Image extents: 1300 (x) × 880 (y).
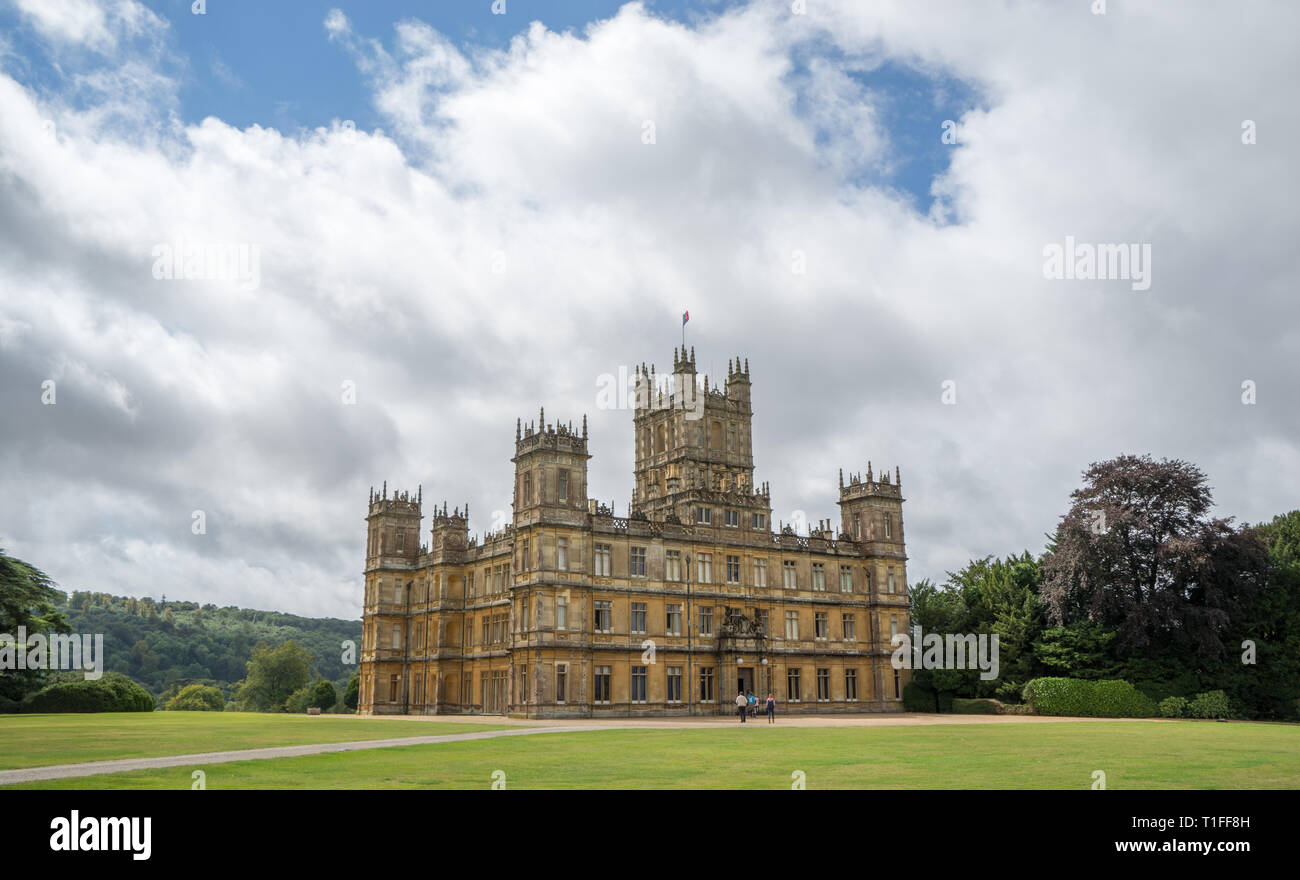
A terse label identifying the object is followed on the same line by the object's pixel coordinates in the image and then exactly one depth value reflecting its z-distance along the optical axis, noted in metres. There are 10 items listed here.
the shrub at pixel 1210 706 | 53.41
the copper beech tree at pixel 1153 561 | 56.28
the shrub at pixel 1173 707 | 54.84
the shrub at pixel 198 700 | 95.94
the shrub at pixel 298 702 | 92.12
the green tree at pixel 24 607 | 59.25
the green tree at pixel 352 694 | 85.12
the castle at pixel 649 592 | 58.84
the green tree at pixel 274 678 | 103.56
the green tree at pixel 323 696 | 84.56
